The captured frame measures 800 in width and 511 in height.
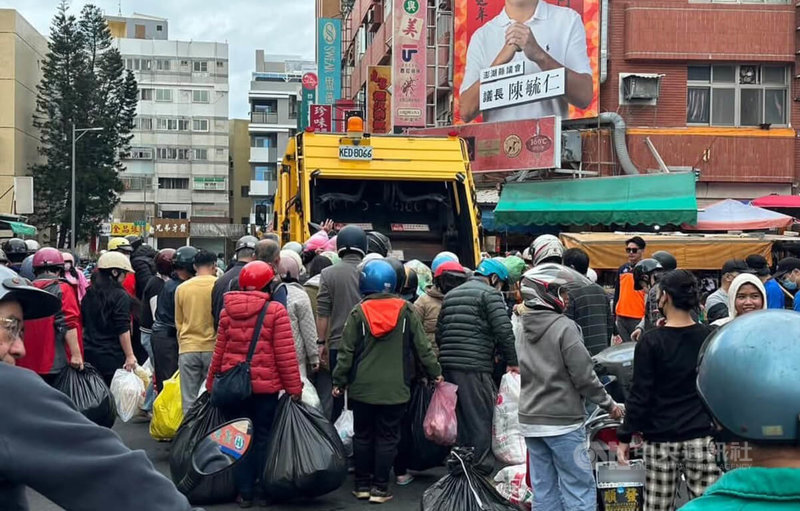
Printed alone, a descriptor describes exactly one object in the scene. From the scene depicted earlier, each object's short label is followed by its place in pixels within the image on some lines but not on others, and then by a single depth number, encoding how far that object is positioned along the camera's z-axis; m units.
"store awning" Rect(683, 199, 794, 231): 17.62
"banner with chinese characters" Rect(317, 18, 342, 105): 37.66
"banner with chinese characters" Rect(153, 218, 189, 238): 74.88
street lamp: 48.71
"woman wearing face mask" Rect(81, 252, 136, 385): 8.69
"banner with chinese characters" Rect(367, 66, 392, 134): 26.95
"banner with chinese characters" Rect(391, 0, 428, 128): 24.47
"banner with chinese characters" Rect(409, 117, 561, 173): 21.48
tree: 52.31
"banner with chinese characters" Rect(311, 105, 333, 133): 28.80
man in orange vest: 10.98
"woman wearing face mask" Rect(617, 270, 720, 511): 4.88
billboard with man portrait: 22.66
